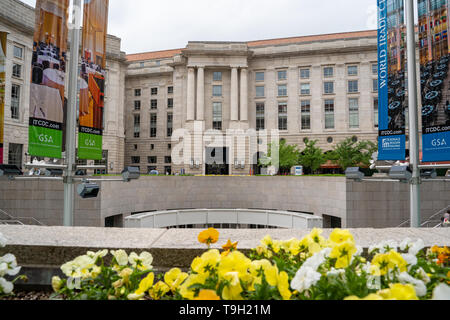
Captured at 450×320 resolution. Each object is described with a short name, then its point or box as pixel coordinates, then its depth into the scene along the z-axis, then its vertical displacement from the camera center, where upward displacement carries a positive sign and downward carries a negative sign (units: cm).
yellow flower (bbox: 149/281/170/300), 162 -65
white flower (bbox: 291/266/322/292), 129 -47
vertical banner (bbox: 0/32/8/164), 1012 +351
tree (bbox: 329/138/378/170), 3681 +217
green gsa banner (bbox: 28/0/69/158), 865 +285
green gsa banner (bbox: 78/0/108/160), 976 +325
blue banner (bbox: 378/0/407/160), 986 +323
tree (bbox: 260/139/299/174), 3859 +230
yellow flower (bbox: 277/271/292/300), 133 -53
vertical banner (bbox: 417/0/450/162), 838 +283
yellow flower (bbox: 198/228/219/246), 208 -46
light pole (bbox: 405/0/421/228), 828 +159
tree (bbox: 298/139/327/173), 3725 +203
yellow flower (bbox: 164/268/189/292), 153 -57
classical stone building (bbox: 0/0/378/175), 5119 +1387
